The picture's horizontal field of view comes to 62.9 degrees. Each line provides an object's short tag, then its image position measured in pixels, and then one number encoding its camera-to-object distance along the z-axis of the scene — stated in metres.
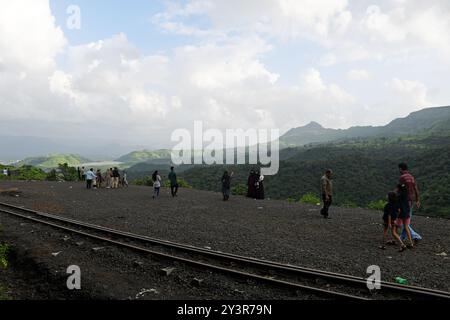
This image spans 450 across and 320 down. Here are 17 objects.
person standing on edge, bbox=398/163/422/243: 9.97
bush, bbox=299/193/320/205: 23.19
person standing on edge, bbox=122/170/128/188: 32.67
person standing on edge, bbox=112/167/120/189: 29.94
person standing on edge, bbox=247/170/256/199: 23.50
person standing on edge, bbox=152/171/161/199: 22.86
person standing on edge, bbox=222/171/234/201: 21.19
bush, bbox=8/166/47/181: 40.22
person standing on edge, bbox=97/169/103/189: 29.73
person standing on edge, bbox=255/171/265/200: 23.39
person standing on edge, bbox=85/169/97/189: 28.28
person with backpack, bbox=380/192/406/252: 9.95
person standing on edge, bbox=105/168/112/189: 30.33
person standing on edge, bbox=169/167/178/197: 22.75
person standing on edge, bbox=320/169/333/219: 14.21
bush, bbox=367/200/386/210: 21.93
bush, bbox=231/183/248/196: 27.10
